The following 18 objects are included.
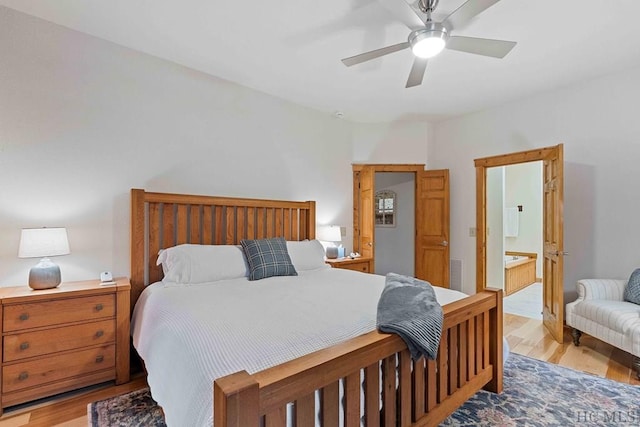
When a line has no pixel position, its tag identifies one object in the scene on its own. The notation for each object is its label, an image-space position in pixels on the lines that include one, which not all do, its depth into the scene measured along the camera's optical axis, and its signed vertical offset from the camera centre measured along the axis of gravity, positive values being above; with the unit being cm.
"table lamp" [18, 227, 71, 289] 213 -25
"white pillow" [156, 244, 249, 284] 252 -42
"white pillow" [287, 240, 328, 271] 313 -42
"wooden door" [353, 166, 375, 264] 457 +4
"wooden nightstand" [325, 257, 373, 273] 379 -63
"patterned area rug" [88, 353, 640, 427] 189 -125
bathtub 541 -104
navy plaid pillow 276 -41
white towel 668 -17
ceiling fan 199 +116
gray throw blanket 138 -48
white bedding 122 -56
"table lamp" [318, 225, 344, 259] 402 -30
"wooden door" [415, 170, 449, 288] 461 -20
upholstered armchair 243 -86
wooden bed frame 95 -58
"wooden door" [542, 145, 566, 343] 313 -31
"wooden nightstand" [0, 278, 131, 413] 201 -86
